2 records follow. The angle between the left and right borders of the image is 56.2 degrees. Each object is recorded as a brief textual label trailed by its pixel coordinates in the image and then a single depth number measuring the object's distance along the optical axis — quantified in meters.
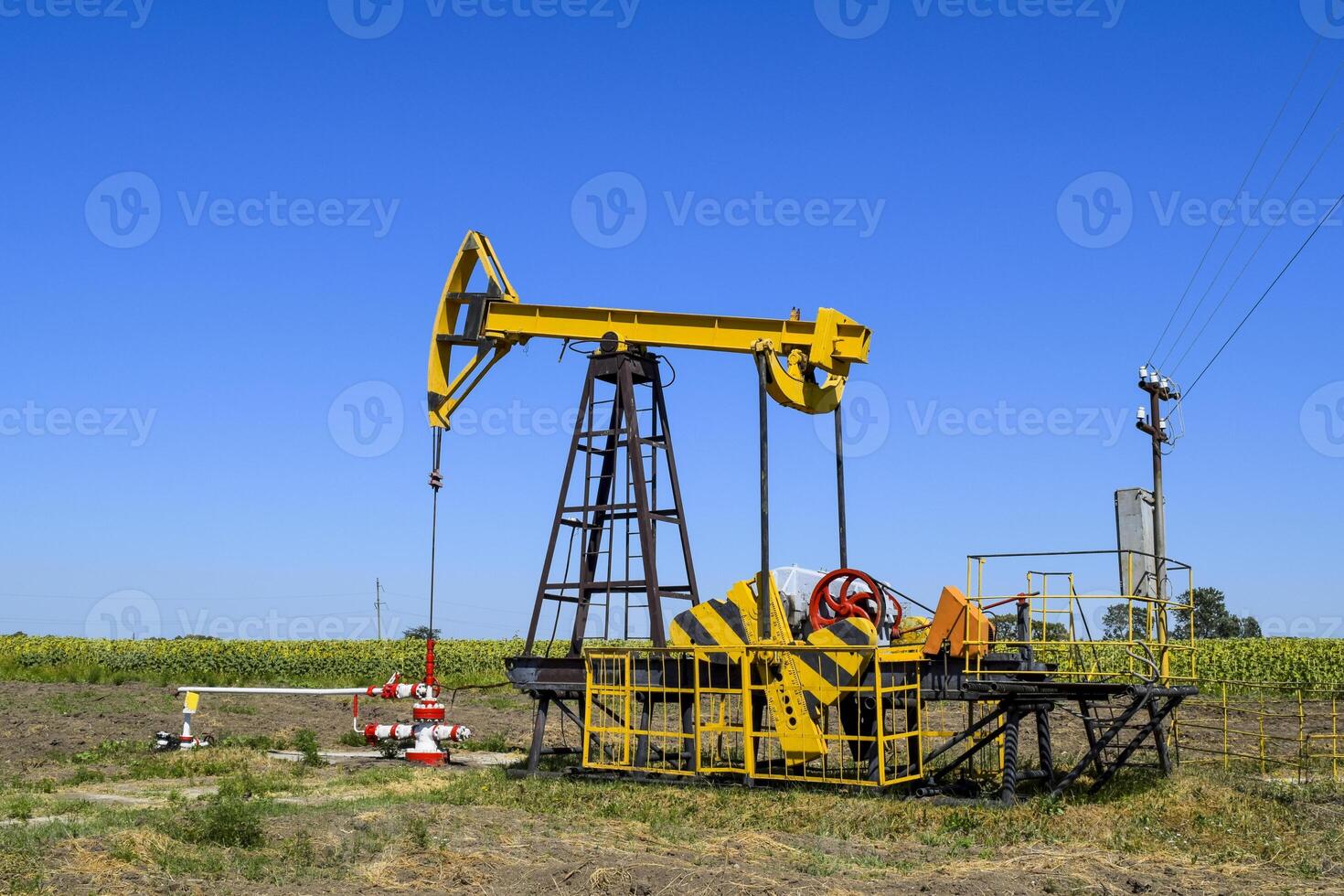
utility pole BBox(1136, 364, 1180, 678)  23.55
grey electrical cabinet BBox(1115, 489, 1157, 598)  12.79
